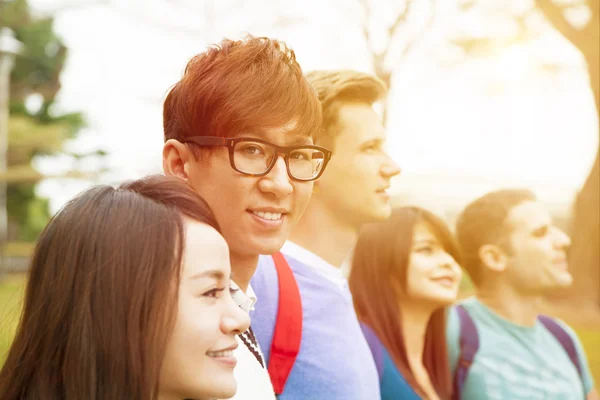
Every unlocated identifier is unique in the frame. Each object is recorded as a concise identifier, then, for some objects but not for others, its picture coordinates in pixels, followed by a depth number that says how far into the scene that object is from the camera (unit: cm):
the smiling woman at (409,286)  236
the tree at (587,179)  704
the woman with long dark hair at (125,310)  118
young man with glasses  149
